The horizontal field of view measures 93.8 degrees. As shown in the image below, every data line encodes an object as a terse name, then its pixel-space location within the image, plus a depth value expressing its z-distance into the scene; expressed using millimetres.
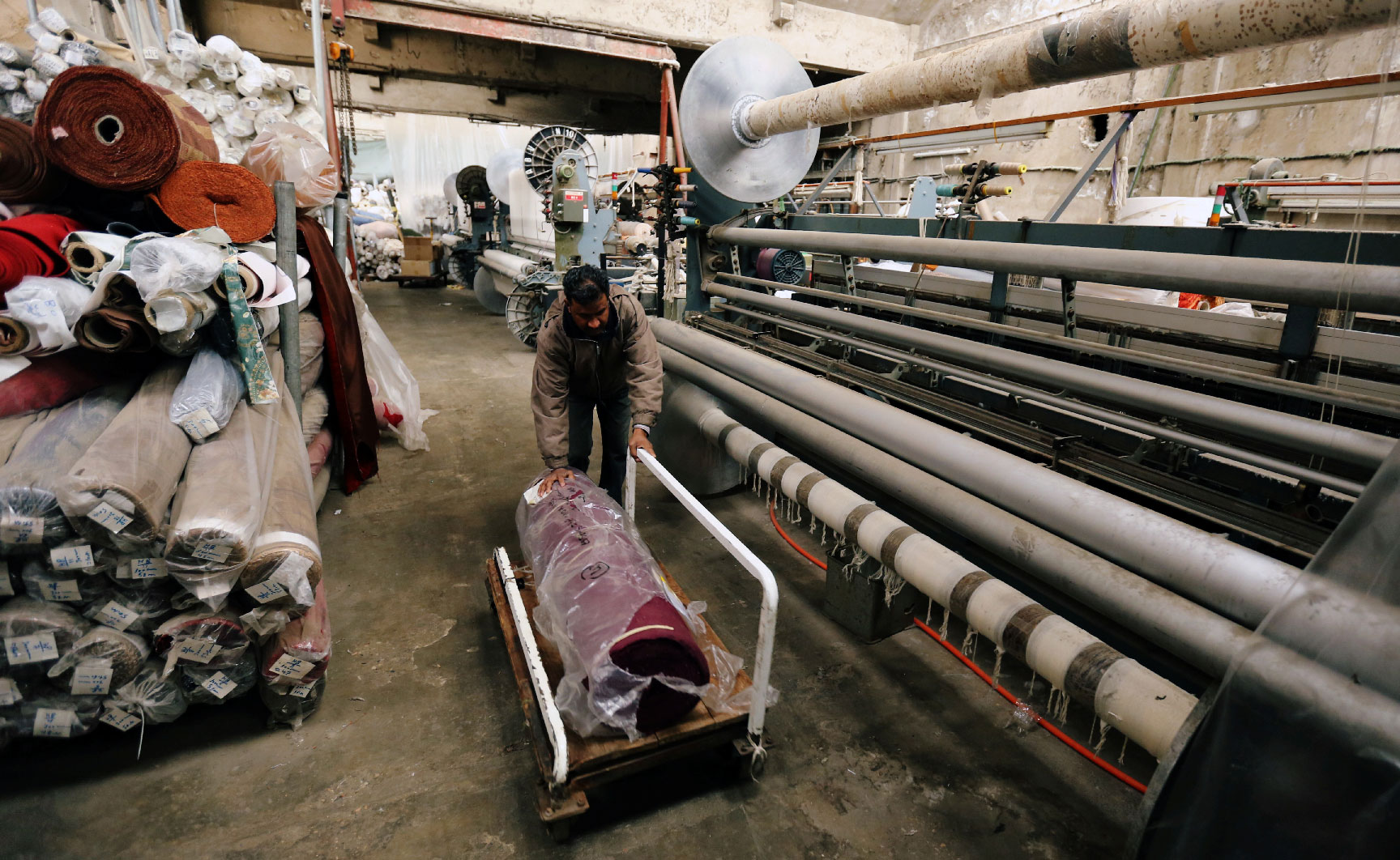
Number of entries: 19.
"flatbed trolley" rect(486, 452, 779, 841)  1425
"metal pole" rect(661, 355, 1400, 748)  705
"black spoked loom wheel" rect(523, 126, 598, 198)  6633
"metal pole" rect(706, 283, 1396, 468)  1154
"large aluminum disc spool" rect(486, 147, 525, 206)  8466
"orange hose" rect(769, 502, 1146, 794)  1765
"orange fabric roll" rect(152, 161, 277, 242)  2234
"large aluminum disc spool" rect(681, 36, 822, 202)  2816
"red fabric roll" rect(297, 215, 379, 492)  3080
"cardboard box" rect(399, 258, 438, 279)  10148
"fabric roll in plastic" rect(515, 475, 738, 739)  1438
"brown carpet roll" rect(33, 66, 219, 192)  1952
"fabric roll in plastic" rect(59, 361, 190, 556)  1443
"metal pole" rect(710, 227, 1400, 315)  1141
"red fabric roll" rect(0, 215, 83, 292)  1726
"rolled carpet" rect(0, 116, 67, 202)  1989
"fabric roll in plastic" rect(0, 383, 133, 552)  1431
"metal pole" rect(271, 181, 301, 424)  2441
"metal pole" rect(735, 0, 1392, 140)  1130
